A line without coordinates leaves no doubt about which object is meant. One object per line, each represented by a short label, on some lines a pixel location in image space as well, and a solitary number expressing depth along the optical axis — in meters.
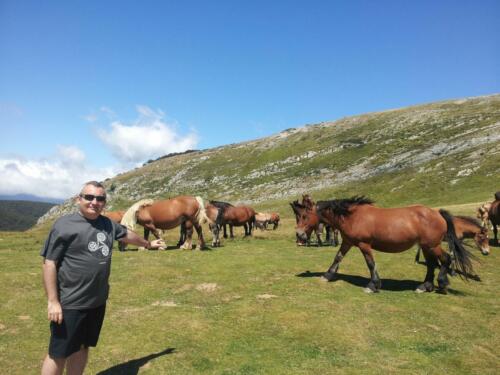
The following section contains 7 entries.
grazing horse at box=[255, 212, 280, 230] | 39.84
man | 5.64
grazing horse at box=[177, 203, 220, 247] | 22.73
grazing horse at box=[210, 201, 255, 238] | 27.58
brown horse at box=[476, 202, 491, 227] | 25.35
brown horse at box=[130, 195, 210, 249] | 20.92
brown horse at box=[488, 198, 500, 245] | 21.83
